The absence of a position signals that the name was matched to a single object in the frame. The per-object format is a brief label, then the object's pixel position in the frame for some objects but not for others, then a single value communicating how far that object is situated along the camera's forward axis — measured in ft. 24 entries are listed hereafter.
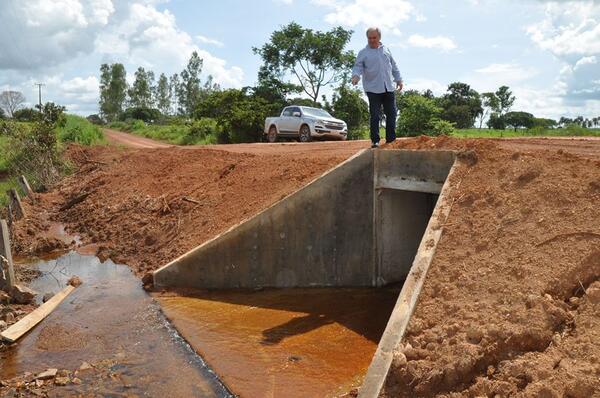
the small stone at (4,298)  27.22
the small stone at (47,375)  19.64
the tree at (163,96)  246.88
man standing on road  27.73
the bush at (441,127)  68.80
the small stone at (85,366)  20.51
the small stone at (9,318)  25.19
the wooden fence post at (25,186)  53.88
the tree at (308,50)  109.70
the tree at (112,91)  218.38
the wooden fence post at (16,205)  46.75
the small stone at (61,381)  19.33
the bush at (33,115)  63.38
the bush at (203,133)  96.57
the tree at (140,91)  230.48
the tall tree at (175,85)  229.68
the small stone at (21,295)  27.61
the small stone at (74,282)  31.45
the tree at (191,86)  204.44
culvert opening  26.08
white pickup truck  64.54
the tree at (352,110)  97.19
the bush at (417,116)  71.26
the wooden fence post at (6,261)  27.14
